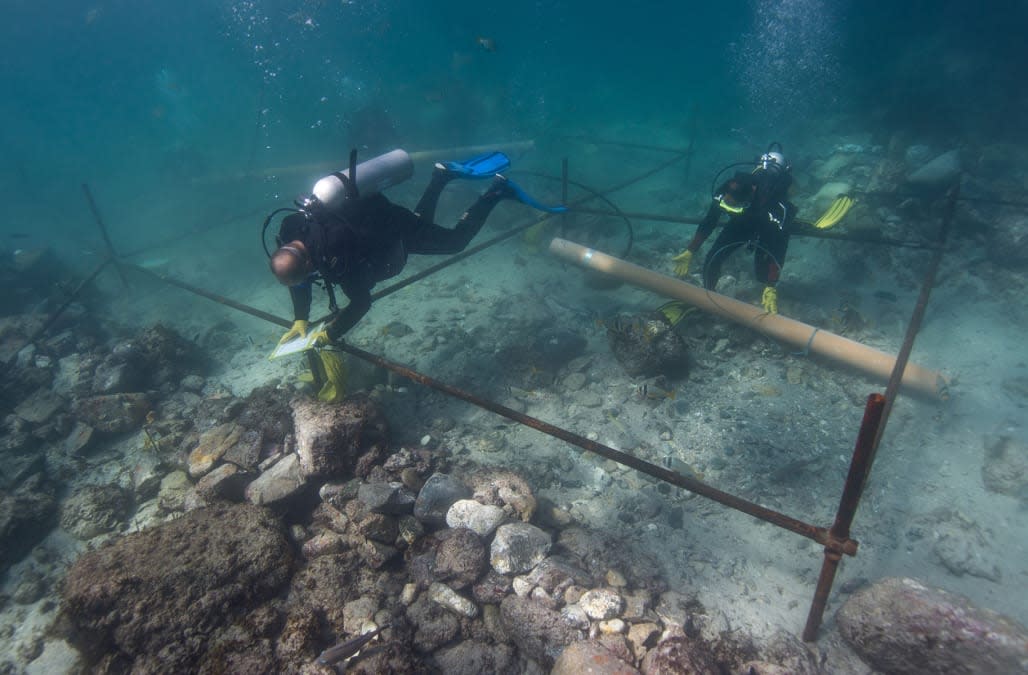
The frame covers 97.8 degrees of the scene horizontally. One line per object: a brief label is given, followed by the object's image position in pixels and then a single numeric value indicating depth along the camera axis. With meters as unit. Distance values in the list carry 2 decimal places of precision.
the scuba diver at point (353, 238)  3.93
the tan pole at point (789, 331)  4.79
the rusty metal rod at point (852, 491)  2.09
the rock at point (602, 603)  3.04
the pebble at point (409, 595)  3.28
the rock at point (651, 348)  5.45
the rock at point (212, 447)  4.83
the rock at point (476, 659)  2.90
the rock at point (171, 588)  2.99
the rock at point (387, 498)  3.75
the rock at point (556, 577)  3.27
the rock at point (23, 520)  4.67
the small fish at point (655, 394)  5.33
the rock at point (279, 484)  3.99
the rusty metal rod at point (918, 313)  3.59
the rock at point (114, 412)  6.15
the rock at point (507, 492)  3.90
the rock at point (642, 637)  2.87
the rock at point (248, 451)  4.62
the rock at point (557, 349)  6.17
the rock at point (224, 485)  4.28
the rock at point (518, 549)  3.40
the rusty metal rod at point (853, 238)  5.82
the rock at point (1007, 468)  3.99
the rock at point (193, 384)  7.04
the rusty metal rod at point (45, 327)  7.87
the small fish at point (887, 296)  6.88
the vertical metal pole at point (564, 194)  8.02
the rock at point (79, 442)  5.93
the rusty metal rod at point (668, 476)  2.50
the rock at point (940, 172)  8.38
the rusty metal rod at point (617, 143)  13.33
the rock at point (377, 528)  3.63
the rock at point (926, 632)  2.54
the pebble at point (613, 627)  2.97
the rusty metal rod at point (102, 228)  10.17
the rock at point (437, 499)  3.77
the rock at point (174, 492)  4.61
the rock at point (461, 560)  3.35
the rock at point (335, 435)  4.11
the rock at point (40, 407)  6.63
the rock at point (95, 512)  4.75
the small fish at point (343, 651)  2.67
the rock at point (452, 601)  3.19
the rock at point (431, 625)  3.01
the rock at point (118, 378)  6.82
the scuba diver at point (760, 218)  5.71
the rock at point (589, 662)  2.59
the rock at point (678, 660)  2.67
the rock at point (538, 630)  2.94
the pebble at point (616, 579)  3.41
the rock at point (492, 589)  3.30
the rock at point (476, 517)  3.64
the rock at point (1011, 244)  7.09
